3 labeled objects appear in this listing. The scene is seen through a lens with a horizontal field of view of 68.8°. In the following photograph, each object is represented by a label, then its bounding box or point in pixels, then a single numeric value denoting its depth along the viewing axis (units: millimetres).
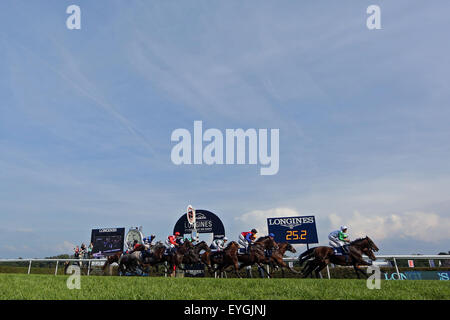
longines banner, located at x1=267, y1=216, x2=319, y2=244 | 22266
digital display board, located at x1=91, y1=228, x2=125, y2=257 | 28516
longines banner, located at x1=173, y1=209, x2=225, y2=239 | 27541
